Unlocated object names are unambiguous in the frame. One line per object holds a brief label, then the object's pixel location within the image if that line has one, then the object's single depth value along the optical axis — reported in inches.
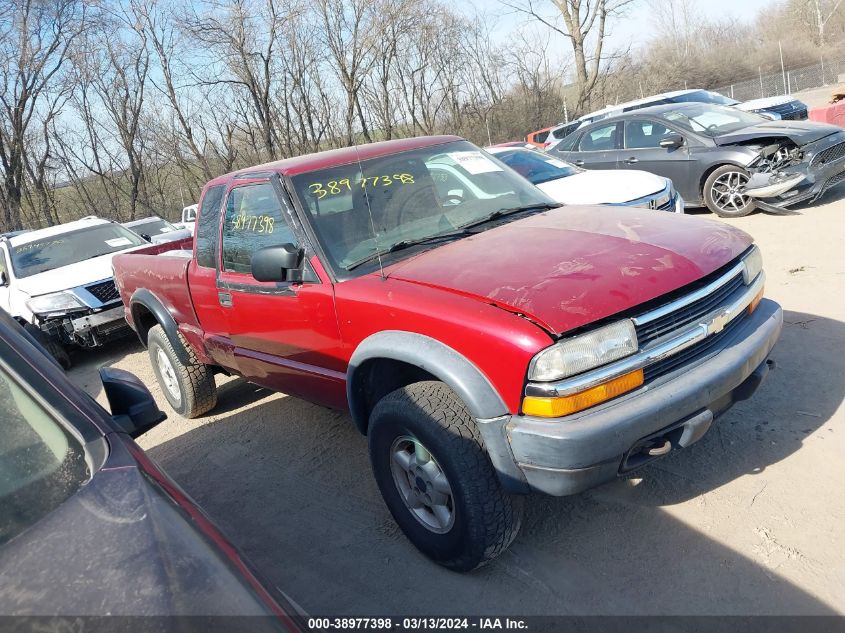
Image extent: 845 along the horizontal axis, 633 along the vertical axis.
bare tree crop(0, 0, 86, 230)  967.0
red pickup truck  97.8
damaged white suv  306.5
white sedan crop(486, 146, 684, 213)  267.9
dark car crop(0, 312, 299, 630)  52.5
